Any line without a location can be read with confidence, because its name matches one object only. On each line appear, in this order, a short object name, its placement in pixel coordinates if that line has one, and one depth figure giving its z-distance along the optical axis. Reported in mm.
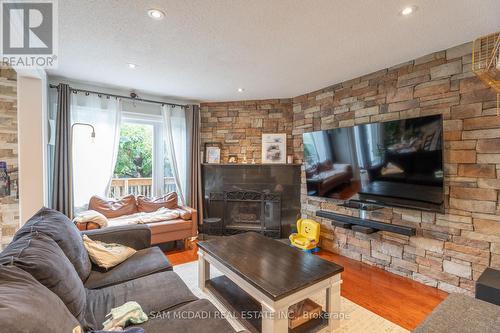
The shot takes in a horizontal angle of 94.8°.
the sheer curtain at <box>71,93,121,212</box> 3348
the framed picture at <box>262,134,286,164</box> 4059
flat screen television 2301
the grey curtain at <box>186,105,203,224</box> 4176
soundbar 2521
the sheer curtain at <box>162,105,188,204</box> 4059
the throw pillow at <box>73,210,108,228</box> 2662
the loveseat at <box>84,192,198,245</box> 3248
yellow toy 3371
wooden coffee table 1519
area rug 1819
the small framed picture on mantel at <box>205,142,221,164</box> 4246
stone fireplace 4012
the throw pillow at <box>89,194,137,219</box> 3355
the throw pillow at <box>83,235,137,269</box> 1913
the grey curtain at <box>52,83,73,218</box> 3096
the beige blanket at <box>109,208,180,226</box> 3195
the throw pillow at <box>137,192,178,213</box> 3715
